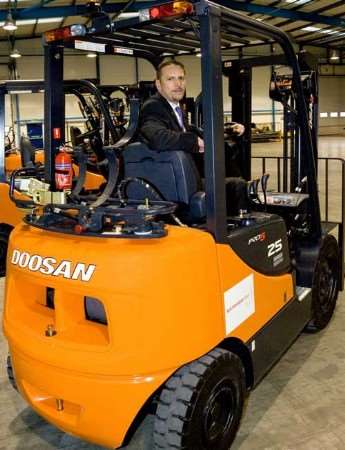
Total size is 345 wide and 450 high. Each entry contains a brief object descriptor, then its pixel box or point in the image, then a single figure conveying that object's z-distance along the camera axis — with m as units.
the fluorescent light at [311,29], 23.18
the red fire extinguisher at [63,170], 2.81
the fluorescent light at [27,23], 18.03
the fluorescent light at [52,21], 18.31
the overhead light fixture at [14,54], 18.39
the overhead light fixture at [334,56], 30.30
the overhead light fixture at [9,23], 12.73
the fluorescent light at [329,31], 24.45
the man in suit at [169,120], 2.57
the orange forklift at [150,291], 2.10
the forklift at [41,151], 5.68
